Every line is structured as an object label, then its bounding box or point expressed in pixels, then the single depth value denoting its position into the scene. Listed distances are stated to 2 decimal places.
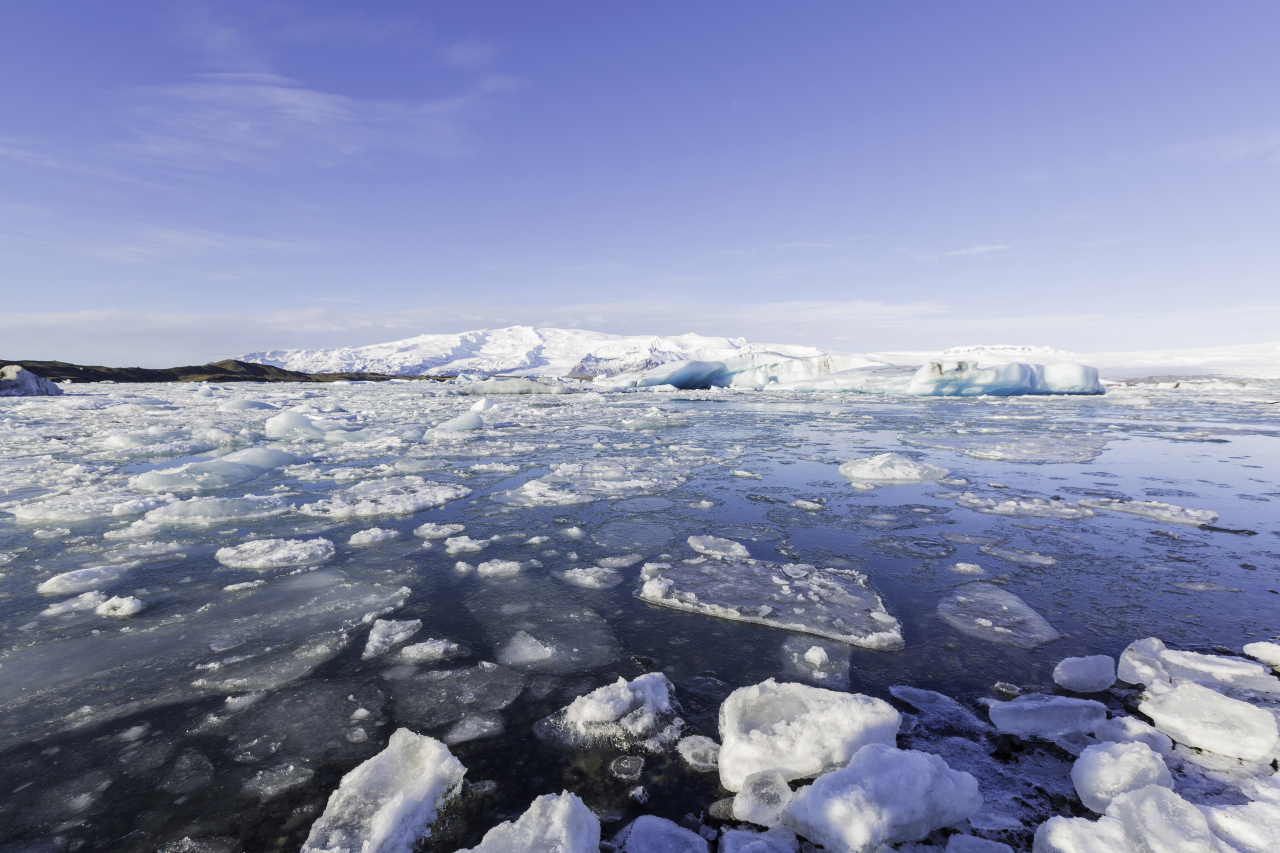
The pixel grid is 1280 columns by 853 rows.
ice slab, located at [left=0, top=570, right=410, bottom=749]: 1.82
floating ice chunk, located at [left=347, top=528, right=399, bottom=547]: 3.54
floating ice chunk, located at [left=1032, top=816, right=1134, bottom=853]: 1.16
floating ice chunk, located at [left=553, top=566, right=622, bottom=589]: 2.91
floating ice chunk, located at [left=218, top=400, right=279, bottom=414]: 15.61
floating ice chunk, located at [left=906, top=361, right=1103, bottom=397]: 24.09
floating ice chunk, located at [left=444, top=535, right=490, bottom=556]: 3.43
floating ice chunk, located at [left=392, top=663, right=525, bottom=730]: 1.79
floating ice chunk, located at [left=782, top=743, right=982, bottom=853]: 1.21
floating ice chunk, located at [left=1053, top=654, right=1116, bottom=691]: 1.88
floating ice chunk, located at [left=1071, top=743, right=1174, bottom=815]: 1.35
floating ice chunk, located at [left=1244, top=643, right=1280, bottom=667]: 2.04
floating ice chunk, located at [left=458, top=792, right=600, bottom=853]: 1.19
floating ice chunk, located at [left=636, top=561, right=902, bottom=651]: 2.35
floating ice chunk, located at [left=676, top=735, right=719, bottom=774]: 1.55
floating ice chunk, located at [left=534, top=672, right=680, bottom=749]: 1.66
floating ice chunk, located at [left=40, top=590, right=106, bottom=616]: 2.50
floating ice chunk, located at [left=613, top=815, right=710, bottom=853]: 1.26
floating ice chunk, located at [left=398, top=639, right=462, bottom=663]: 2.15
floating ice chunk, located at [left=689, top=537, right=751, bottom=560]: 3.29
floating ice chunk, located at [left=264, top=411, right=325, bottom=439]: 9.41
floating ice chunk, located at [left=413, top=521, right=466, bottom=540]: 3.69
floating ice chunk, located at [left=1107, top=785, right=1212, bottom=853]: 1.13
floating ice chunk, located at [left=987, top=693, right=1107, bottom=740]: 1.67
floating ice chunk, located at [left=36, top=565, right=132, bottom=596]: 2.76
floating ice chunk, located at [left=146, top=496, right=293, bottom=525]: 3.96
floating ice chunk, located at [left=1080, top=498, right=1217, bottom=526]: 3.94
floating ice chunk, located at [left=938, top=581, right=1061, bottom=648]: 2.27
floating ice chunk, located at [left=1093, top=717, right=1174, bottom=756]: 1.58
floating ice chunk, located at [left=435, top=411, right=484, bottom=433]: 10.03
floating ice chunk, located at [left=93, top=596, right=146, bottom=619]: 2.49
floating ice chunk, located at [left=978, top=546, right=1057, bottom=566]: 3.14
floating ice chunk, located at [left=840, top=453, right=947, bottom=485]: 5.53
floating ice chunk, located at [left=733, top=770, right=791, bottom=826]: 1.34
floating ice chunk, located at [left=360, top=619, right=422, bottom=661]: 2.20
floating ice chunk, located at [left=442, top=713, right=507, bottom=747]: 1.67
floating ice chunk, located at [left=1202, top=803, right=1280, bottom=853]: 1.20
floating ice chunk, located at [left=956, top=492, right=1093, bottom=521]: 4.16
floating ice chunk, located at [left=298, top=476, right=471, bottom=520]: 4.27
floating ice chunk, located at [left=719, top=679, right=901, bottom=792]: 1.50
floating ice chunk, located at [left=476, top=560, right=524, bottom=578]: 3.04
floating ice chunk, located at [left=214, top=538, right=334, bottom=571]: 3.15
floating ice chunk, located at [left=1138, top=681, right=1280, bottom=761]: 1.52
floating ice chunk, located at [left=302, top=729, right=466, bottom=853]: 1.27
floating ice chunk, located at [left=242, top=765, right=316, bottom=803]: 1.45
